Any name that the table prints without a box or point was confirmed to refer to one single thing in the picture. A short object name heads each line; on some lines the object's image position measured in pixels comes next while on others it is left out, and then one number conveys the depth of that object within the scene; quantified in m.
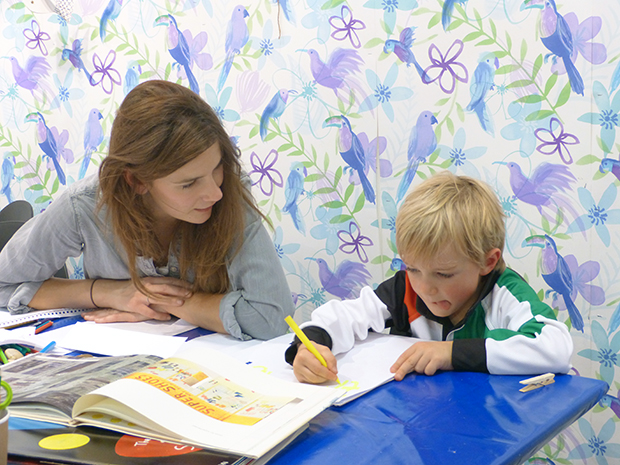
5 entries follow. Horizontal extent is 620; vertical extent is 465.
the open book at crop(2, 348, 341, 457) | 0.66
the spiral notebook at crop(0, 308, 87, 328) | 1.29
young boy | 0.89
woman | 1.22
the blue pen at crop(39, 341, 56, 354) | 1.09
